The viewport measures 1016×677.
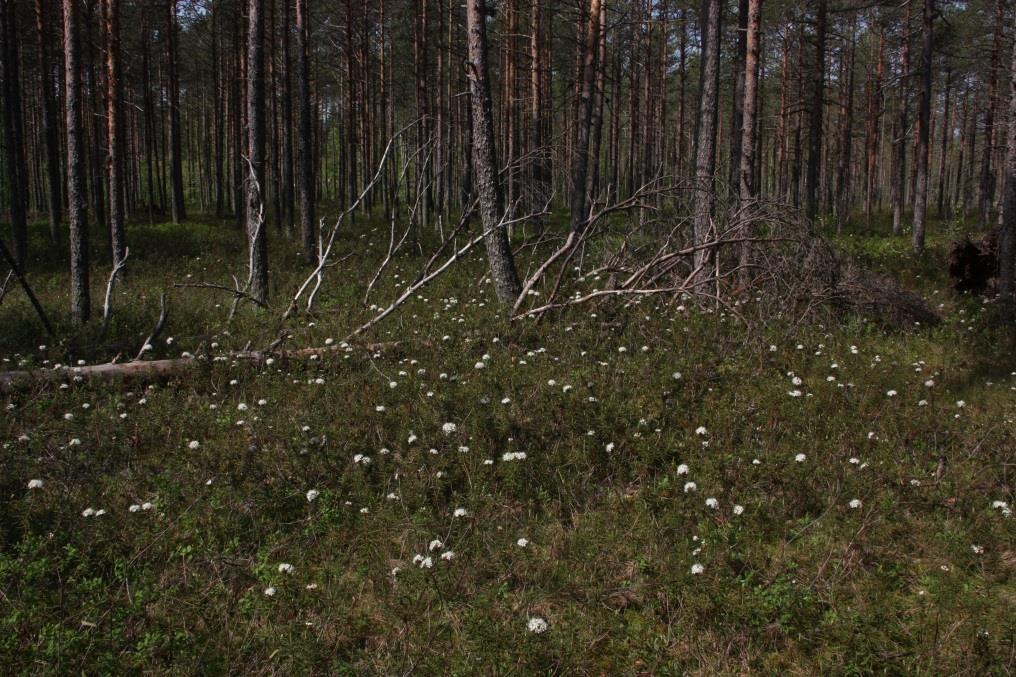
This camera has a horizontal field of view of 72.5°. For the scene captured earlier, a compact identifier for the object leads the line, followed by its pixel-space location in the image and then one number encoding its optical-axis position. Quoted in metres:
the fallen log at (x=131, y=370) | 6.85
